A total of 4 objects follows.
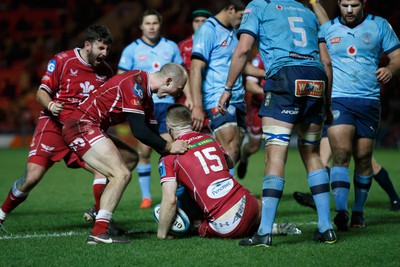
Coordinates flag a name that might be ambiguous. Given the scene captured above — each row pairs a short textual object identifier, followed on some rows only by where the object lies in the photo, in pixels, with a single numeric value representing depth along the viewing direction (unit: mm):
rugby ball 11883
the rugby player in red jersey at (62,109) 13320
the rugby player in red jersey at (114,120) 11352
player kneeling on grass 11469
